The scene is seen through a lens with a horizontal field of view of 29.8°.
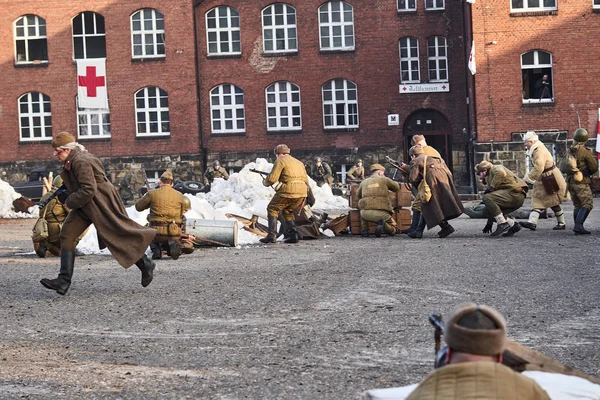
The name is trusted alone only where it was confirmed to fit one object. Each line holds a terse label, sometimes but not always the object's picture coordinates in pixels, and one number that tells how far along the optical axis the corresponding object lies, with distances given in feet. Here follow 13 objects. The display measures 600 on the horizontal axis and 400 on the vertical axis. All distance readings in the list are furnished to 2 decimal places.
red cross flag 146.00
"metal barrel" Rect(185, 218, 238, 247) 61.31
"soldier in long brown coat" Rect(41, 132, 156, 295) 37.65
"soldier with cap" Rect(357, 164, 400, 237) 67.72
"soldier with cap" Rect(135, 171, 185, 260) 51.06
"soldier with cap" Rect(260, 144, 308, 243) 63.00
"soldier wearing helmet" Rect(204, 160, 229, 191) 129.72
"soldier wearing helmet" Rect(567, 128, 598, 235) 60.34
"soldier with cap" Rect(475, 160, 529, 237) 62.23
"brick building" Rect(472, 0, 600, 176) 130.31
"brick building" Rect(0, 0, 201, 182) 146.51
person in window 131.13
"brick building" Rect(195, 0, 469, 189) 145.07
